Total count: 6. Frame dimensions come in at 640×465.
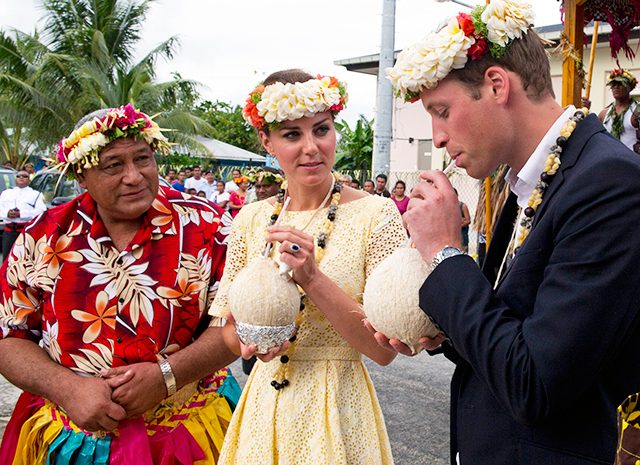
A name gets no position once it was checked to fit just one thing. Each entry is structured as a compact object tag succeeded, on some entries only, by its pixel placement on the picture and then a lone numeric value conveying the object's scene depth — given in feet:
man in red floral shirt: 7.87
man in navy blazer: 4.02
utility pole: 37.47
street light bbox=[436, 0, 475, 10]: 39.59
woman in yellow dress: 6.85
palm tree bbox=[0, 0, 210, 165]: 65.36
